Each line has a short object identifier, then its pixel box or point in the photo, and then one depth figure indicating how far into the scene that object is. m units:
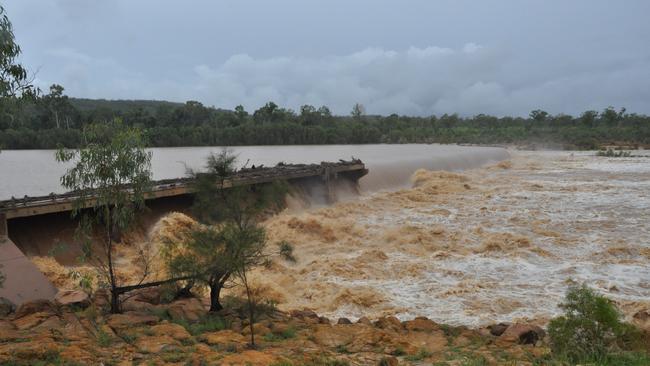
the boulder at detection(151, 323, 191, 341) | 8.68
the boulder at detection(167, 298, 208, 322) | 9.97
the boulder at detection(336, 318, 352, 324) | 10.44
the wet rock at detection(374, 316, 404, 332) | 9.90
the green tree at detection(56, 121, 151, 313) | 8.88
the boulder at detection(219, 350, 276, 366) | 7.29
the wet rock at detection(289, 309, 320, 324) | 10.46
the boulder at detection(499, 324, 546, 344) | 9.08
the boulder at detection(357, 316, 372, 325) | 10.38
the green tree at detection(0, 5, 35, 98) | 7.24
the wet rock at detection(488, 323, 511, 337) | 9.77
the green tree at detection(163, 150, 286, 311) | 8.83
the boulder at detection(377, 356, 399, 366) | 7.45
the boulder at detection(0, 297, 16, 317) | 9.79
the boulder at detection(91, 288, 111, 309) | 10.29
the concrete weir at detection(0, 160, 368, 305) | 11.30
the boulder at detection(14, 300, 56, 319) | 9.57
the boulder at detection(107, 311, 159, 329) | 9.14
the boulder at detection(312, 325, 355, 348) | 8.91
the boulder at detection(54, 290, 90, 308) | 10.30
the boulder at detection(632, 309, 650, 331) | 10.33
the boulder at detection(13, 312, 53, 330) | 8.86
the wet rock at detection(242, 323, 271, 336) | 9.27
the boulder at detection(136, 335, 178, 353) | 7.96
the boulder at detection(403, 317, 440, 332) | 9.90
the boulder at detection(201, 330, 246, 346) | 8.55
